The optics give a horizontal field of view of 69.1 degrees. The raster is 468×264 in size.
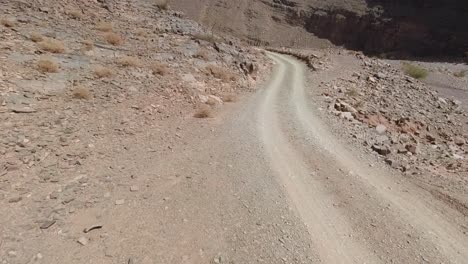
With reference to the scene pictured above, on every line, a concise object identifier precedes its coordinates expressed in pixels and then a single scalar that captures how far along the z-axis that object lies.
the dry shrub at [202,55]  18.16
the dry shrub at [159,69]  14.28
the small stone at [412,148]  11.18
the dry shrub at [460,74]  32.54
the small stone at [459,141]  14.20
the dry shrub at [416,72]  29.11
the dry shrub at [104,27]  16.52
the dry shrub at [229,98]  15.78
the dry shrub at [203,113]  12.47
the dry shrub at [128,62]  13.71
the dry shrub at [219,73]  17.55
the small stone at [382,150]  10.47
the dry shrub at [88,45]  13.88
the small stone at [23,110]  8.79
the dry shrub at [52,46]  12.62
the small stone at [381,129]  12.87
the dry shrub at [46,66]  11.09
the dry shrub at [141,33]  17.70
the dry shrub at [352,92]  18.75
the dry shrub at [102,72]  12.16
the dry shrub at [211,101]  14.35
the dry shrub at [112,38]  15.53
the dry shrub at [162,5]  22.97
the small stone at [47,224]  5.71
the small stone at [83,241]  5.49
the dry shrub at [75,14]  16.45
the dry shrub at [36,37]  12.82
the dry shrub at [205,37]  20.59
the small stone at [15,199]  6.12
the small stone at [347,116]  14.19
